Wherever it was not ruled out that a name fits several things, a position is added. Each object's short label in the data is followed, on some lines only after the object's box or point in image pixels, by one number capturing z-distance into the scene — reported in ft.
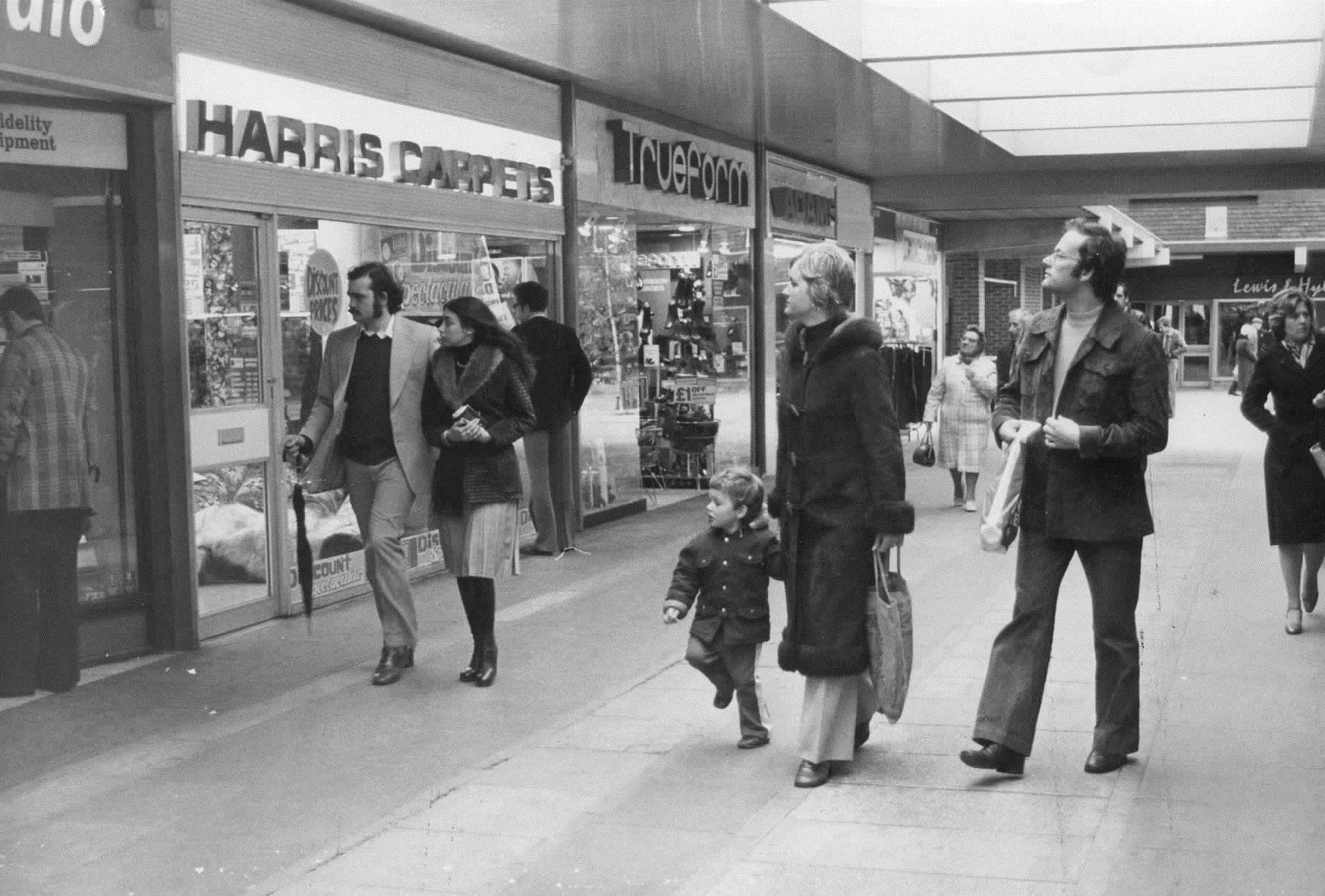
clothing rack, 75.15
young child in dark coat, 21.15
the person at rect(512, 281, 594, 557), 38.75
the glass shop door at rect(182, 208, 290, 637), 29.73
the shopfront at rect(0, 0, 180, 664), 26.22
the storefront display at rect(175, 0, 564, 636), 29.63
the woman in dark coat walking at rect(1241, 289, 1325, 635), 28.86
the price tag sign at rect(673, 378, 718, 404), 54.85
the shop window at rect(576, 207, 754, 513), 47.09
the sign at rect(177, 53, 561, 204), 29.43
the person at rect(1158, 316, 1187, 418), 114.83
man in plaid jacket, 25.49
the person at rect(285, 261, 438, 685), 26.02
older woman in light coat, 48.60
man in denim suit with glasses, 19.42
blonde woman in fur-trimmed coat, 19.39
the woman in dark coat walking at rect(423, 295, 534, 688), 25.63
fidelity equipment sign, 25.91
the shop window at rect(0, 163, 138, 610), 26.58
